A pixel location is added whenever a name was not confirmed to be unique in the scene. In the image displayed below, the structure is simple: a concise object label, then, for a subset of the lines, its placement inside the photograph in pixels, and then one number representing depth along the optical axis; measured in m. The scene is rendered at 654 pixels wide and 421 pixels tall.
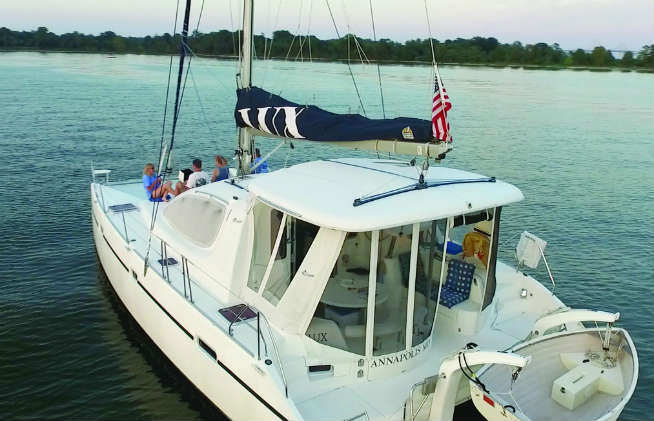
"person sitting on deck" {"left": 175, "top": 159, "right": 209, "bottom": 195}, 9.57
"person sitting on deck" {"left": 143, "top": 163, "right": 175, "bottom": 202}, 9.50
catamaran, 5.12
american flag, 5.64
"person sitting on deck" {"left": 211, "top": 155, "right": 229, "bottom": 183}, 9.71
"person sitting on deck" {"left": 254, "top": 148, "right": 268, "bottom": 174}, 9.91
